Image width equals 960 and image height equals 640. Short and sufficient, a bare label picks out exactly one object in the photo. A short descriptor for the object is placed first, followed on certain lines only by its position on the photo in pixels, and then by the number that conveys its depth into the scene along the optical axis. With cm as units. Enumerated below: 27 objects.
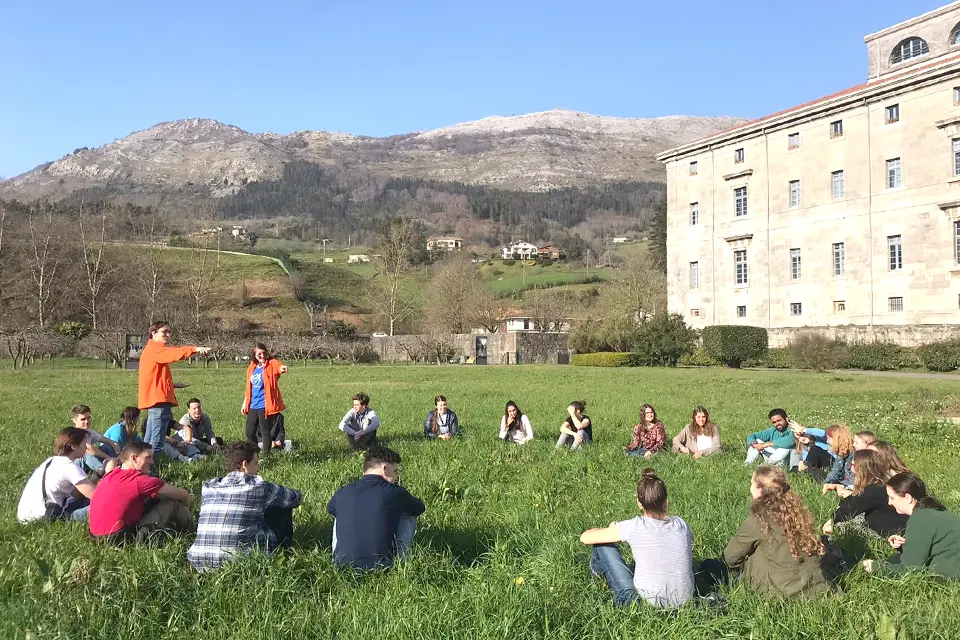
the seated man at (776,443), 1187
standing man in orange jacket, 1118
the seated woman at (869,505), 721
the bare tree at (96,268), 5747
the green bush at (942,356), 3994
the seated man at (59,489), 776
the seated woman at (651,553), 543
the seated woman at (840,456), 972
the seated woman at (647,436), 1295
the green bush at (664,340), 4994
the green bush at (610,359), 5200
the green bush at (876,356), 4325
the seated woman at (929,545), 586
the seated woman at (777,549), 556
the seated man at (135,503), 674
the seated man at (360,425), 1361
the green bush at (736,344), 4947
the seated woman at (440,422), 1486
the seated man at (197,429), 1338
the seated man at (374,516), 613
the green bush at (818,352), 4419
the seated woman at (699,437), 1279
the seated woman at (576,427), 1382
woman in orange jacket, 1264
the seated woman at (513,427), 1425
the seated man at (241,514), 609
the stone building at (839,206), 4772
